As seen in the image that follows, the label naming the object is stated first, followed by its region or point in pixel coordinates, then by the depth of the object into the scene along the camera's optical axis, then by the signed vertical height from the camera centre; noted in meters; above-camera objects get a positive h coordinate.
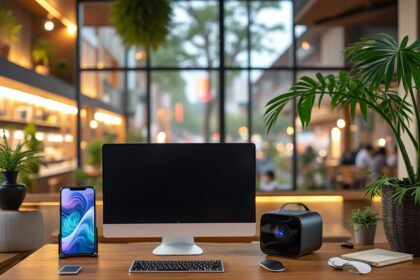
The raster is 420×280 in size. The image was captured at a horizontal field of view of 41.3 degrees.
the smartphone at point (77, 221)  2.72 -0.36
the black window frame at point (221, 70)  7.10 +1.16
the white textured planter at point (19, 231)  3.16 -0.48
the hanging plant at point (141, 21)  6.64 +1.54
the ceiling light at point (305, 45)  9.45 +1.79
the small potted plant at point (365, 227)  2.98 -0.41
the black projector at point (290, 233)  2.67 -0.41
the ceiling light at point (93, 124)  10.78 +0.49
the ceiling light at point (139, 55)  10.03 +1.71
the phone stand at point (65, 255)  2.69 -0.51
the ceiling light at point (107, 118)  11.45 +0.68
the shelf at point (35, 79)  5.75 +0.91
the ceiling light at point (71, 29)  6.82 +1.48
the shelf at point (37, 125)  8.30 +0.42
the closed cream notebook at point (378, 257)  2.51 -0.50
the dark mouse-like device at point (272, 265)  2.42 -0.51
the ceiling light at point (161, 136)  11.32 +0.27
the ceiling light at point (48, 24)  5.95 +1.33
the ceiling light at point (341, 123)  11.41 +0.54
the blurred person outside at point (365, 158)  11.41 -0.18
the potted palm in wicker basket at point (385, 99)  2.77 +0.27
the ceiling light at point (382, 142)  12.45 +0.16
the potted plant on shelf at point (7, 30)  5.86 +1.38
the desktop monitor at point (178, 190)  2.70 -0.20
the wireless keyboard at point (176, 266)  2.41 -0.52
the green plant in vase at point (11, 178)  3.24 -0.18
